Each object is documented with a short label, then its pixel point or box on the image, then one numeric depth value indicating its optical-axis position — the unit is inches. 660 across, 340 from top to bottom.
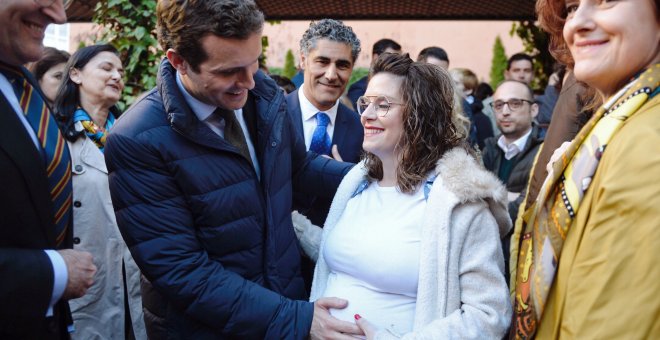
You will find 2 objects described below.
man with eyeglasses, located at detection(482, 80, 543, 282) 181.2
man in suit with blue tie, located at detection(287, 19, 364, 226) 138.3
